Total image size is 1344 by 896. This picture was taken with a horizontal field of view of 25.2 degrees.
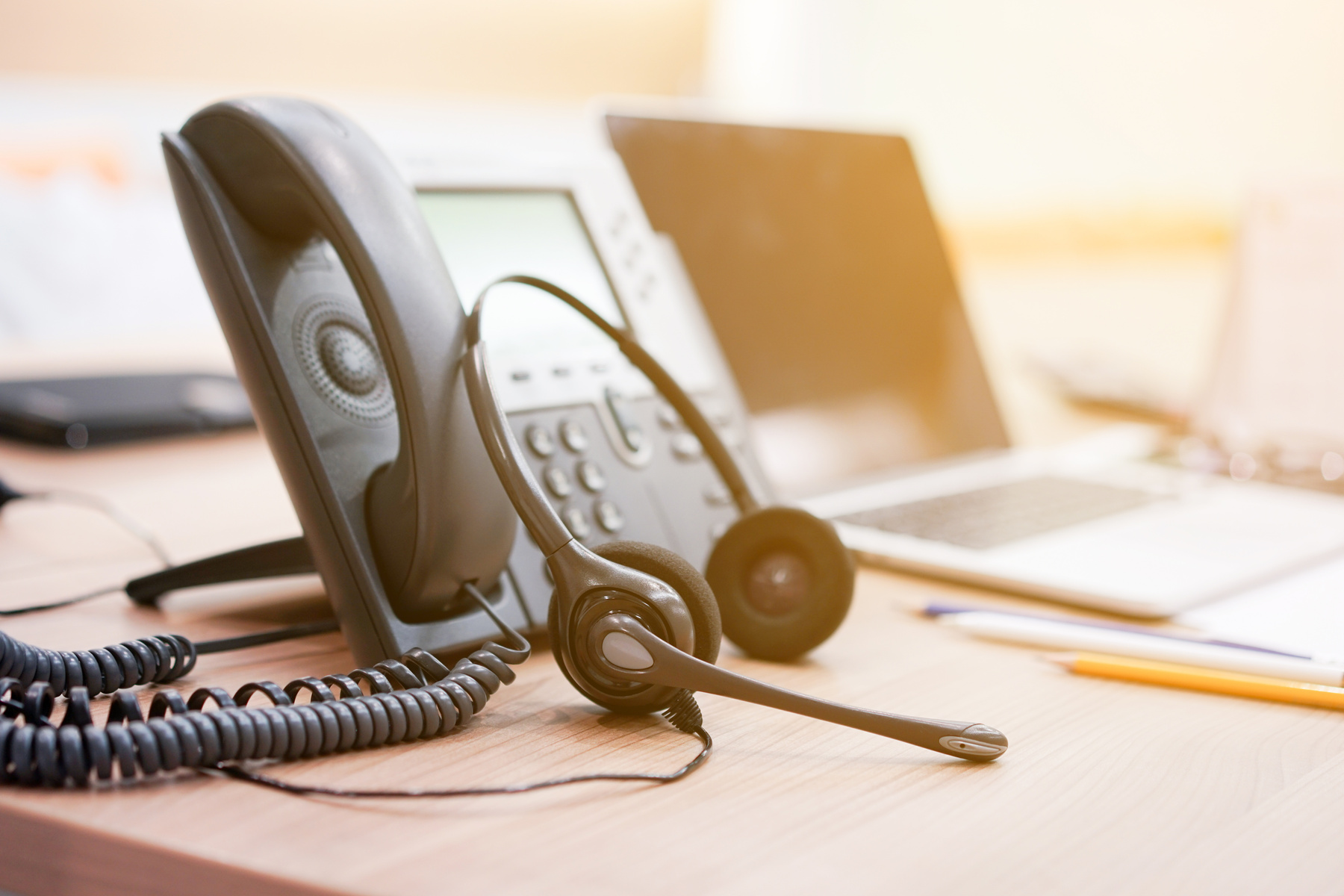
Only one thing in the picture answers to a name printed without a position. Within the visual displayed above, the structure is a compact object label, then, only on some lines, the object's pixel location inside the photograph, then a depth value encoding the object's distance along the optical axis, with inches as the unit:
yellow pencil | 41.1
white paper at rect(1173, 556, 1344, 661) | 43.7
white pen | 41.8
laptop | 48.2
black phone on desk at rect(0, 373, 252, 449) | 59.3
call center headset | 38.5
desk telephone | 38.3
